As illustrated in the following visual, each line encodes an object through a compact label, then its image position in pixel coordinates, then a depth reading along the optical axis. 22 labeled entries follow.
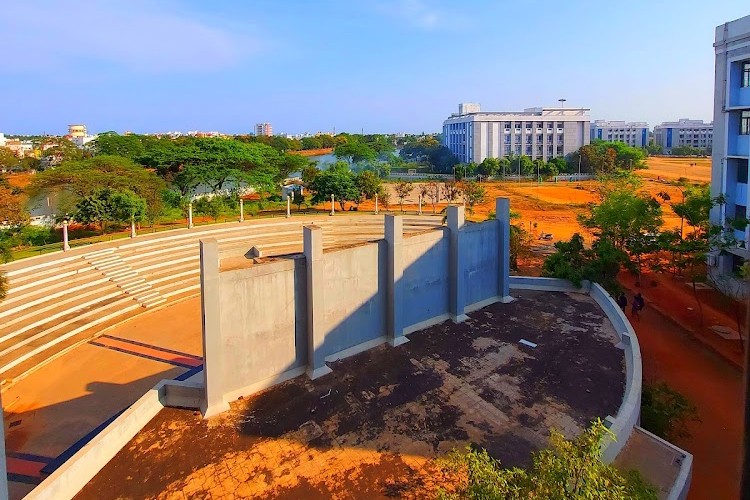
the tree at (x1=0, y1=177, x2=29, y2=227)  23.36
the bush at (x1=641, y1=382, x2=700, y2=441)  9.73
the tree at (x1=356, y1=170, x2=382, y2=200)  33.88
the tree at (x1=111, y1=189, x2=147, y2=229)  24.92
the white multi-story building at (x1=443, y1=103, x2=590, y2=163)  69.06
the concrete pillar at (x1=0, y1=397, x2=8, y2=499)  4.17
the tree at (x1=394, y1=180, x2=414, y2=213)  36.88
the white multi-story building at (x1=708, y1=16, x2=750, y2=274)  18.03
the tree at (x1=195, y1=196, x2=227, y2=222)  28.81
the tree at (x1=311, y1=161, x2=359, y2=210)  32.72
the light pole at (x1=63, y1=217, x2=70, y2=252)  18.27
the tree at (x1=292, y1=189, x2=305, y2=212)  37.03
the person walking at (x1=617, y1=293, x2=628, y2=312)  15.41
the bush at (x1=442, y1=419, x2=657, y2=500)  3.88
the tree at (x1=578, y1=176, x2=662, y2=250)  19.06
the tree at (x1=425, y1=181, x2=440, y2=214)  37.95
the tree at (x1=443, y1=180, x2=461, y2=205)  38.28
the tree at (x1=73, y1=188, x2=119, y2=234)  25.14
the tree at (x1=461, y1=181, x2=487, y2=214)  34.92
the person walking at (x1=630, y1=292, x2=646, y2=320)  16.00
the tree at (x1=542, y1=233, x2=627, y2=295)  14.38
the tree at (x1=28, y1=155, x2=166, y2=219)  27.84
